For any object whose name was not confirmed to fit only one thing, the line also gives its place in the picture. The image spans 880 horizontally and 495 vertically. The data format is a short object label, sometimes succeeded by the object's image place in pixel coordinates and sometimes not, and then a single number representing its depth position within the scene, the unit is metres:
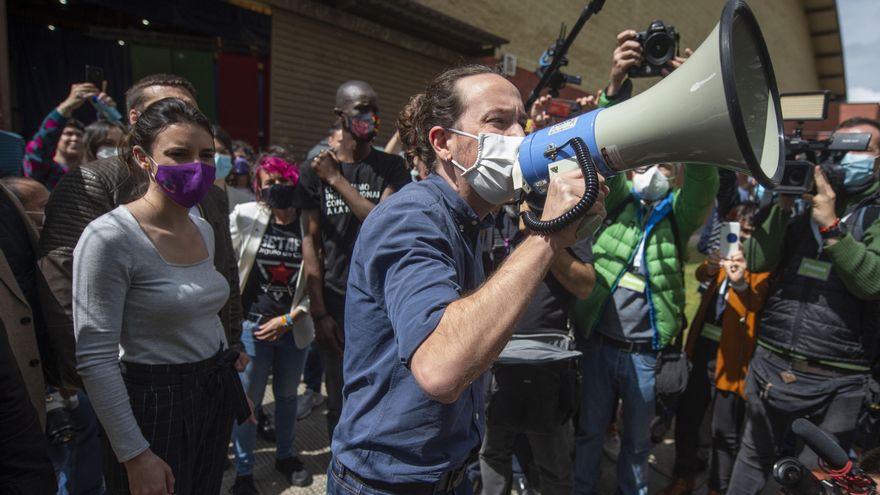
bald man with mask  2.91
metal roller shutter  7.03
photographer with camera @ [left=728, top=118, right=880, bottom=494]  2.39
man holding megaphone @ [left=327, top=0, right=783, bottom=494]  0.99
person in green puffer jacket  2.65
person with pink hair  3.04
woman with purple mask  1.52
